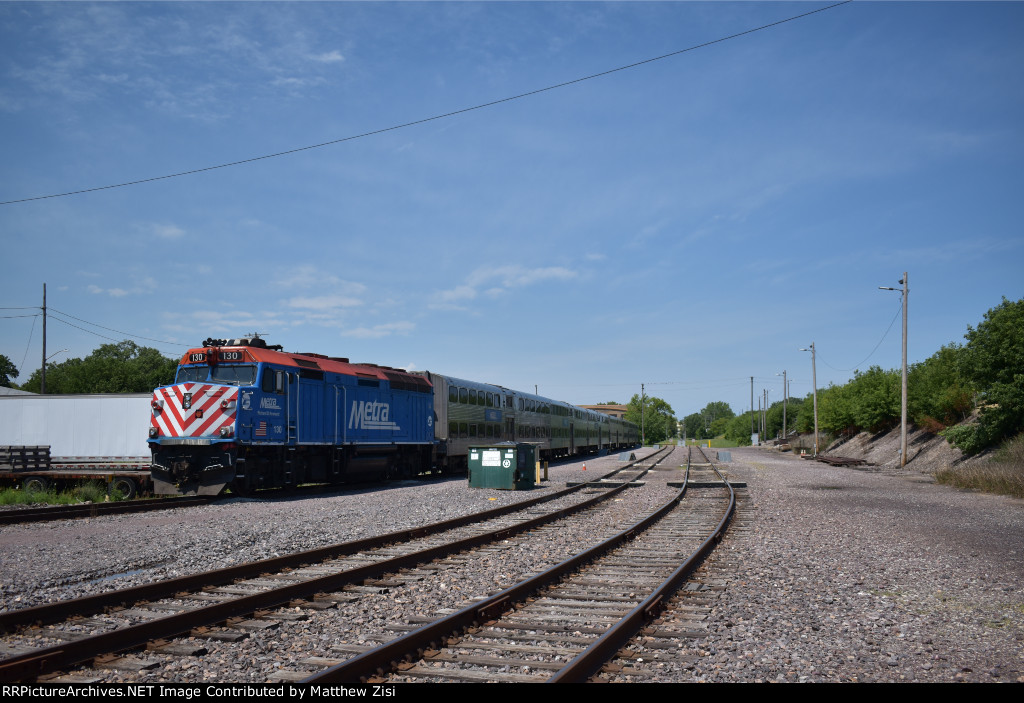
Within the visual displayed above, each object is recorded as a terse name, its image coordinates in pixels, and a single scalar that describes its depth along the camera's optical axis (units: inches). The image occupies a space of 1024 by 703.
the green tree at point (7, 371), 3858.3
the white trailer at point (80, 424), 1021.8
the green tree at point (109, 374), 3513.8
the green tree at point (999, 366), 1025.5
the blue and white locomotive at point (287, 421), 649.0
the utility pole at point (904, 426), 1319.4
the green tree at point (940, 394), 1502.2
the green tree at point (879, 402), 1959.9
